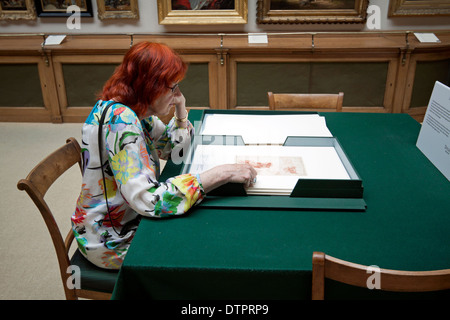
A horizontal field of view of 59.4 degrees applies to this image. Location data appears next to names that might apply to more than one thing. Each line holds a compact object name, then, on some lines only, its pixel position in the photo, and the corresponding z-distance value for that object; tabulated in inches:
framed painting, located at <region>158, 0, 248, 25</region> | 191.6
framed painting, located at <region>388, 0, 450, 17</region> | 189.9
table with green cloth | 44.5
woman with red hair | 53.9
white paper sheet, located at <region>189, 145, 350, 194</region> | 60.0
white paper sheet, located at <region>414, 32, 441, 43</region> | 183.9
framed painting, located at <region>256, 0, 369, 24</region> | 189.9
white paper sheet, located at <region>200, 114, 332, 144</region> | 79.5
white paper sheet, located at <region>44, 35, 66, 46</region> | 189.9
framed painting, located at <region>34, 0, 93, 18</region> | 196.2
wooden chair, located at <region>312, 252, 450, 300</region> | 37.1
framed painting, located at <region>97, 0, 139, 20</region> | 195.6
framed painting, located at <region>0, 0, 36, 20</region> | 199.3
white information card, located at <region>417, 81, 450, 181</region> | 66.2
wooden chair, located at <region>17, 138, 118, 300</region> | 61.4
